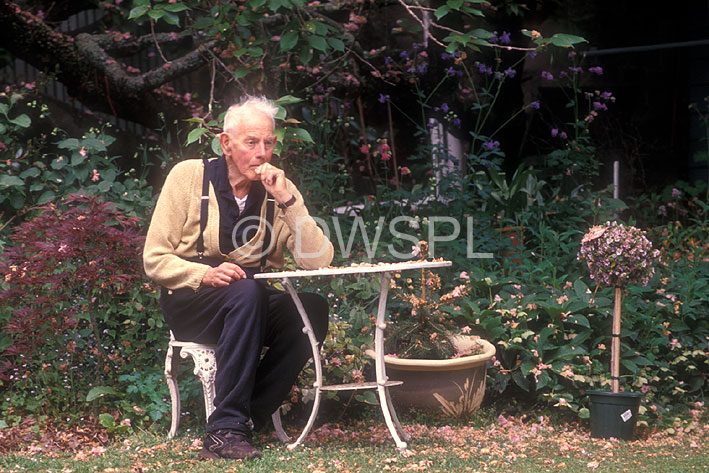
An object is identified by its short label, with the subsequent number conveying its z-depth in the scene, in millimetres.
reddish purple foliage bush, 8117
